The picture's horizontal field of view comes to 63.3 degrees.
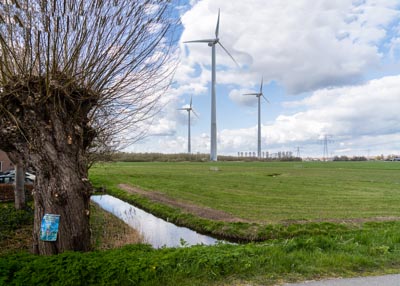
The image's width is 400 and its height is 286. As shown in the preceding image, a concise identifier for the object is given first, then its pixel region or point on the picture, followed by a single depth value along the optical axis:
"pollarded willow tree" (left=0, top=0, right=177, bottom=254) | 5.85
